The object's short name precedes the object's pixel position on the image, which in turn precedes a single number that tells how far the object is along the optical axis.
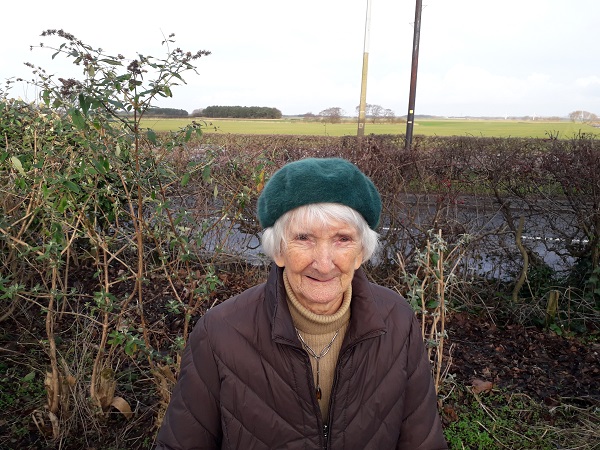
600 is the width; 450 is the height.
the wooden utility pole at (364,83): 12.99
